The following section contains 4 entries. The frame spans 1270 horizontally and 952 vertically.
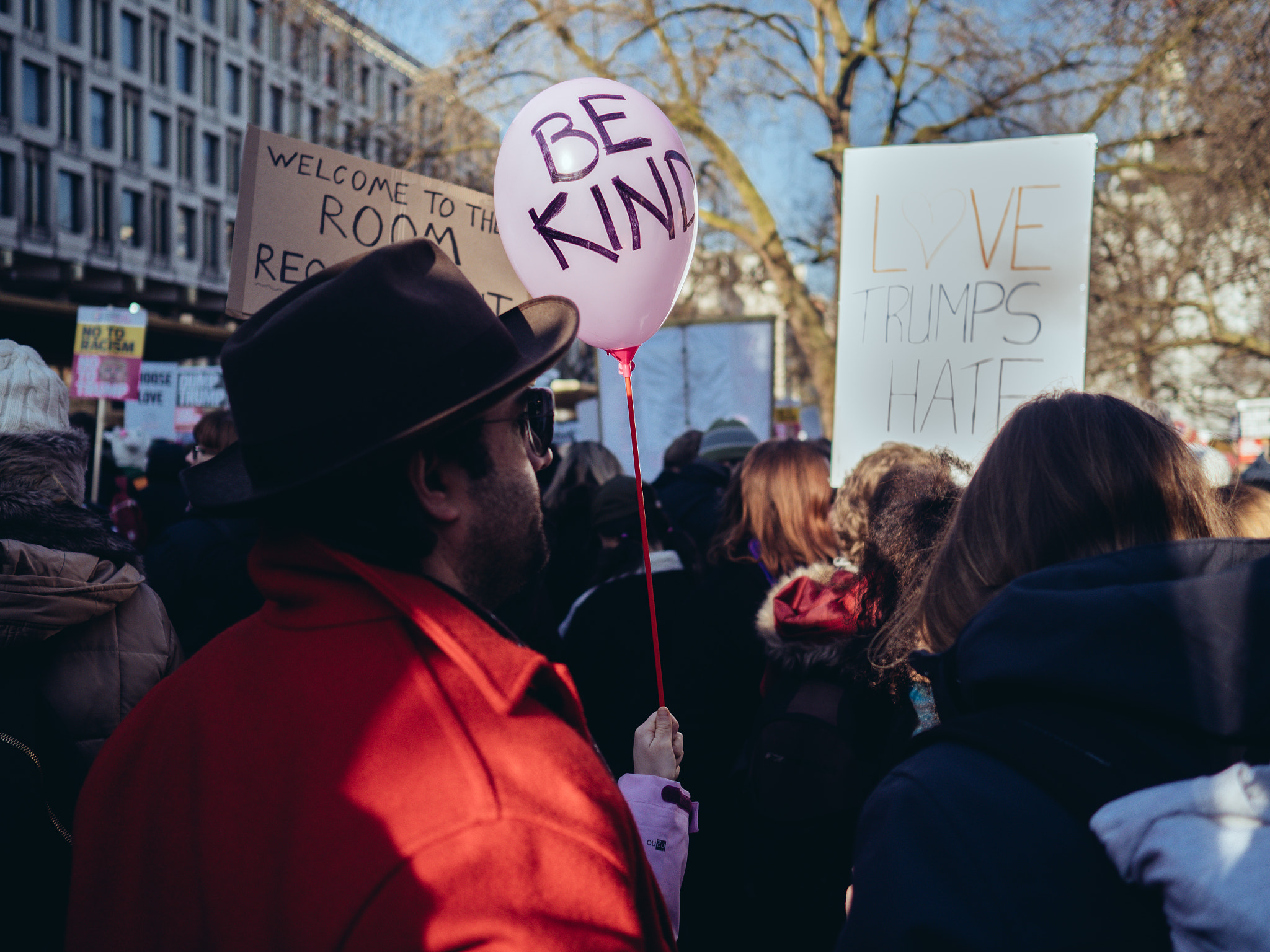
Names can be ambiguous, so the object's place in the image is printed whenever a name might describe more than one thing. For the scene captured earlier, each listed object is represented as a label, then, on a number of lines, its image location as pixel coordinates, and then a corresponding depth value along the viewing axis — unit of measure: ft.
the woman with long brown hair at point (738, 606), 9.44
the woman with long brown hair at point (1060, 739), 3.30
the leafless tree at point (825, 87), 34.37
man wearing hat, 2.97
